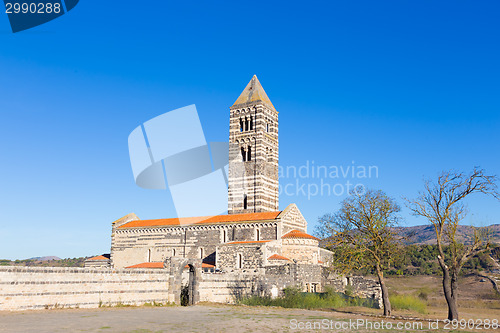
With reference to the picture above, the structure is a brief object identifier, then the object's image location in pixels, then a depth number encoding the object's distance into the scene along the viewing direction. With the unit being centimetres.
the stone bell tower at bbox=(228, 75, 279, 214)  5275
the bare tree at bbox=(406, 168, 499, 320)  2070
